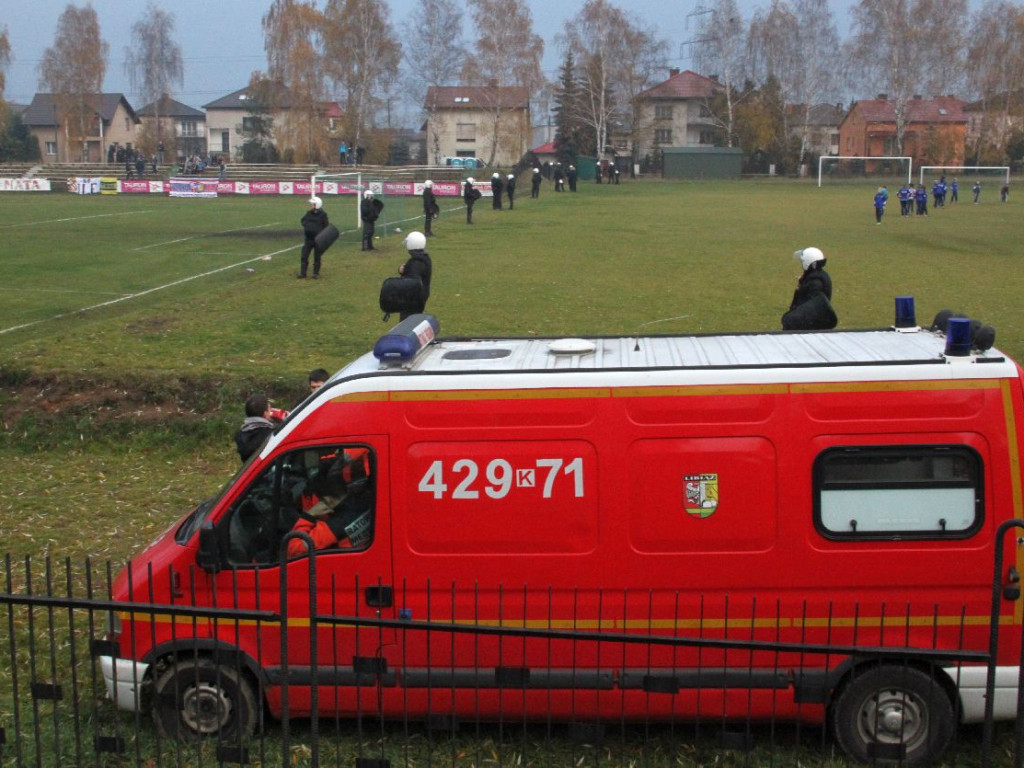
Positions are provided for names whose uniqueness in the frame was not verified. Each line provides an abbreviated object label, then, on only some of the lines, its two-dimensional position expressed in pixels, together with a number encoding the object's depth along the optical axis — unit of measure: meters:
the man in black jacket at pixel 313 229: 25.91
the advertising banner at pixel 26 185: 67.25
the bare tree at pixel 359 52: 85.94
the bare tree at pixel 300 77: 84.31
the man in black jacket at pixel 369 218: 32.28
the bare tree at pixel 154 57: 109.19
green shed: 82.69
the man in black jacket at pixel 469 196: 42.06
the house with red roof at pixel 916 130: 84.50
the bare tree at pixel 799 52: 92.50
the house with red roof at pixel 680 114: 104.38
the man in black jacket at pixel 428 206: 36.72
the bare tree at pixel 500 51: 84.62
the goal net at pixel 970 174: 69.06
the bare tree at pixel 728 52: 93.36
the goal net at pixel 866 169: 76.25
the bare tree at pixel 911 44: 85.75
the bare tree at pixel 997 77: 87.25
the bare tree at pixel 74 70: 92.50
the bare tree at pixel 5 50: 89.31
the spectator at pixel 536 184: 58.66
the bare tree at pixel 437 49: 92.81
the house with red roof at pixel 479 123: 85.94
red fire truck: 6.21
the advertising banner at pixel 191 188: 61.56
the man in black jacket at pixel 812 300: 11.41
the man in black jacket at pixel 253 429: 9.16
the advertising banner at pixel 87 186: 64.31
